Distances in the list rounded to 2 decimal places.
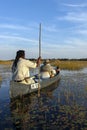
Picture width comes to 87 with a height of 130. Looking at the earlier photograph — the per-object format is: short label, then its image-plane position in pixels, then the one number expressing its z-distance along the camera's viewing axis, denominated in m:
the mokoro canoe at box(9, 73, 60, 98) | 5.08
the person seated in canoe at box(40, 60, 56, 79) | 7.37
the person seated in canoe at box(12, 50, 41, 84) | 5.17
